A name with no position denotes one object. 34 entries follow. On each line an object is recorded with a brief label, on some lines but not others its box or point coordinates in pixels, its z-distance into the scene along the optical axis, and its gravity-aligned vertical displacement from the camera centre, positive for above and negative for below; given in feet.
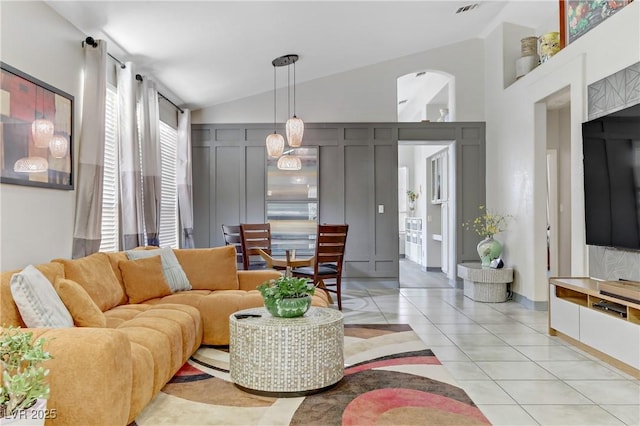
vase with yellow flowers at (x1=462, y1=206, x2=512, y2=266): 20.15 -0.90
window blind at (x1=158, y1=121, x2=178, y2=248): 19.77 +1.39
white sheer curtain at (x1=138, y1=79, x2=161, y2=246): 15.83 +2.23
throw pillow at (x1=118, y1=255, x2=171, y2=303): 12.06 -1.66
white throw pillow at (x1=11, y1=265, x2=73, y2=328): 7.62 -1.43
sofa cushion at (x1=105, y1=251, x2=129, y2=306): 11.94 -1.36
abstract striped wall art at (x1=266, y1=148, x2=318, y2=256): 23.08 +0.73
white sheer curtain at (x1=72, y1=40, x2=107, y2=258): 12.11 +1.69
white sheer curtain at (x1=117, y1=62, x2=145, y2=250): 14.48 +1.93
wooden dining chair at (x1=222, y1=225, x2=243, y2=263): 18.98 -0.73
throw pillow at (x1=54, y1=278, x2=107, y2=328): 8.45 -1.61
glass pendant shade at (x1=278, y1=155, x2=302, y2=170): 20.17 +2.47
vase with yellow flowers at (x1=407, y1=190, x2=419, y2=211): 35.37 +1.48
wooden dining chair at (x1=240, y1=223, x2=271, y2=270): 18.30 -0.98
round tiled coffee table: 8.79 -2.73
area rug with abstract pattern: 7.89 -3.51
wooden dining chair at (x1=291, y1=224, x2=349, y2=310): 16.90 -1.42
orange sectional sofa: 6.54 -2.18
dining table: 16.57 -1.65
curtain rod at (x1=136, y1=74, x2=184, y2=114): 15.74 +5.17
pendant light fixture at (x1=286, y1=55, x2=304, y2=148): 18.99 +3.66
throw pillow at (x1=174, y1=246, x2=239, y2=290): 14.17 -1.58
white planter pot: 5.59 -2.49
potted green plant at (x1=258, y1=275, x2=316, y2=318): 9.49 -1.69
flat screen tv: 11.52 +1.02
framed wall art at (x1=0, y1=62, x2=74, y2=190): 9.40 +1.98
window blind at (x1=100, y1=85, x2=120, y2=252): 14.16 +1.30
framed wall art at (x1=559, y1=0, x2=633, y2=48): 13.32 +6.44
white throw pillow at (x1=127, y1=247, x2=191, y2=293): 13.09 -1.48
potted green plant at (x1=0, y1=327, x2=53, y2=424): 5.64 -2.06
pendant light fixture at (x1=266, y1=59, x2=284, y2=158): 19.90 +3.20
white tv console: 10.23 -2.65
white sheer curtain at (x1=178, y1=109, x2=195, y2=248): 21.25 +1.74
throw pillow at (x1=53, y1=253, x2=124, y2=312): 10.12 -1.39
